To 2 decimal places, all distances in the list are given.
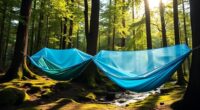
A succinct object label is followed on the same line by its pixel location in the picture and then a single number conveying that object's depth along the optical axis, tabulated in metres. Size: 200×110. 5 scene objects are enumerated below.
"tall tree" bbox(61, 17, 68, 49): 10.80
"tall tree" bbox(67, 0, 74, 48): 10.59
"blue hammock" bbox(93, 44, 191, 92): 3.24
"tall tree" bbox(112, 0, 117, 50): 9.93
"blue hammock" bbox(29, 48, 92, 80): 4.58
